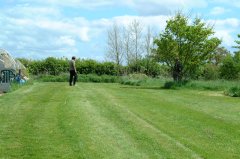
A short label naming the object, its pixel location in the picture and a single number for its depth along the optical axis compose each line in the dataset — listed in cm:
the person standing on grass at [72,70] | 2766
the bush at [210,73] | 4447
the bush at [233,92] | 2474
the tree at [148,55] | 4906
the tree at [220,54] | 5187
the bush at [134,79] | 3684
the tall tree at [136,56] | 5012
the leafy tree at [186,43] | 3216
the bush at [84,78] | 4262
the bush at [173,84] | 3088
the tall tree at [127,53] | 5144
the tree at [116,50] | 5194
